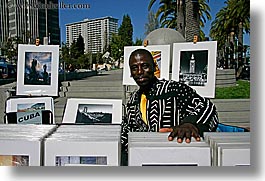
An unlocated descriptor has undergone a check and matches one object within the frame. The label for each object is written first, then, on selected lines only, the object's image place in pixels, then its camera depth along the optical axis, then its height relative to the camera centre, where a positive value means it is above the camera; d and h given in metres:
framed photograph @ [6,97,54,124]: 2.10 -0.11
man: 1.56 -0.07
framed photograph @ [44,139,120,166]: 1.21 -0.20
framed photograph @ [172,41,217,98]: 2.05 +0.14
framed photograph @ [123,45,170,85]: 1.96 +0.17
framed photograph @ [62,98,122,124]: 2.08 -0.12
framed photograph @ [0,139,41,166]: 1.20 -0.20
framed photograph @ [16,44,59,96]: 2.06 +0.10
